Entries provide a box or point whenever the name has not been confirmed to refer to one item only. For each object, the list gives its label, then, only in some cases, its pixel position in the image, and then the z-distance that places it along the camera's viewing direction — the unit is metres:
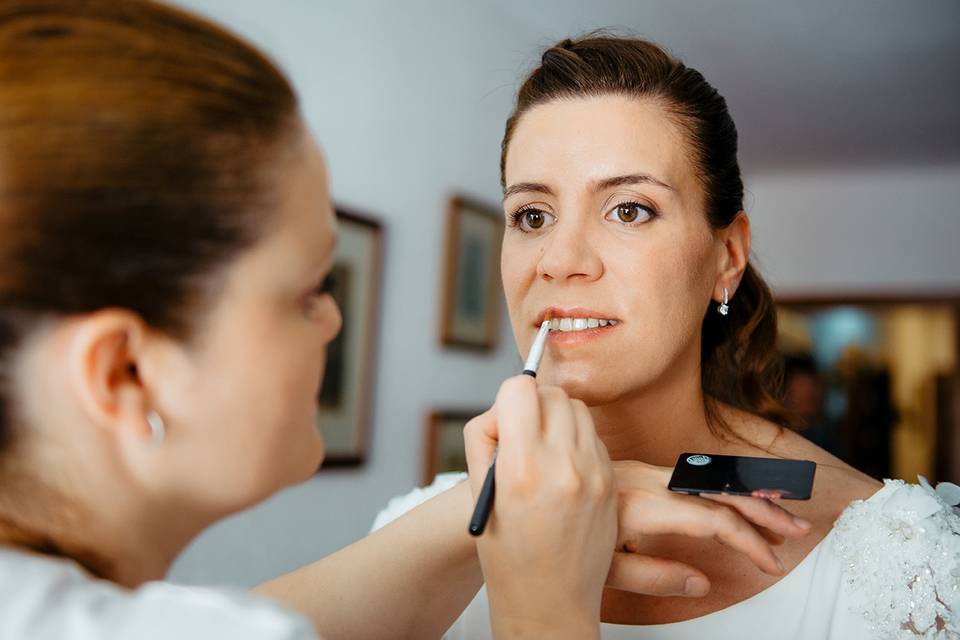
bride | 1.00
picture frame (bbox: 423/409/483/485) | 2.57
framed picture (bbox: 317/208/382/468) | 2.22
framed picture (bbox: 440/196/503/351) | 2.68
